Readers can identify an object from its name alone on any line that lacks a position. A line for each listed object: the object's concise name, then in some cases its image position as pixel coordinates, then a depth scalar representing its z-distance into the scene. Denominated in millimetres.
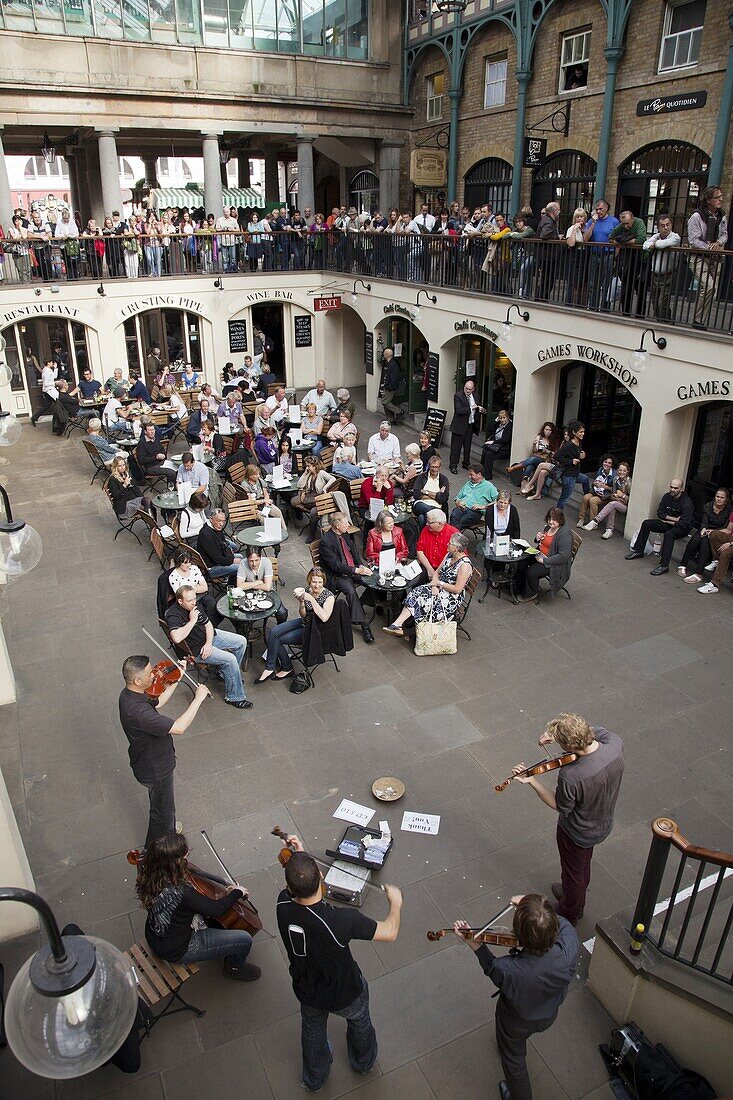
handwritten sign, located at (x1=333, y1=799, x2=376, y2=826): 6523
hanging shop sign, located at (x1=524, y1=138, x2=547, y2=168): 16562
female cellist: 4320
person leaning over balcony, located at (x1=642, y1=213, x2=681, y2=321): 10844
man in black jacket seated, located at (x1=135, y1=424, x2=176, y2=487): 13461
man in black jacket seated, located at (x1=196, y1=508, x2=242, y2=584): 9688
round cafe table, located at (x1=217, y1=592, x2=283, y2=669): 8452
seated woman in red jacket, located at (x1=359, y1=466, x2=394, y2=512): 11227
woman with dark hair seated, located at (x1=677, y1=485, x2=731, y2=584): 10641
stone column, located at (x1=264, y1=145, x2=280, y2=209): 27000
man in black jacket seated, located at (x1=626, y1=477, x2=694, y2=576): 11102
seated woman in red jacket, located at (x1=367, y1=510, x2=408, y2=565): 9328
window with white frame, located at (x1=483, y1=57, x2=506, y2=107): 18234
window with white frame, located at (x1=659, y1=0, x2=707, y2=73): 13477
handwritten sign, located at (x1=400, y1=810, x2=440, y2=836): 6434
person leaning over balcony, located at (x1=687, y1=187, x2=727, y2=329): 10250
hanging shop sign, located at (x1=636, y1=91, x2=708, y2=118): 13578
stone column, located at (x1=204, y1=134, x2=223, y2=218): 20906
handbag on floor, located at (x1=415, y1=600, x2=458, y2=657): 8922
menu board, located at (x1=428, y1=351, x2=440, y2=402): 17183
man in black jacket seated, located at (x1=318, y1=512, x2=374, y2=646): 9047
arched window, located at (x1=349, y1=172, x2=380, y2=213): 24312
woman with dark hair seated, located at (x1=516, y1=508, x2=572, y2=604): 9977
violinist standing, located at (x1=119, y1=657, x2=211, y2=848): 5555
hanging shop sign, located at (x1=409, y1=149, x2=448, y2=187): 20000
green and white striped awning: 29203
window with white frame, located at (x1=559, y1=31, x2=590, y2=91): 15797
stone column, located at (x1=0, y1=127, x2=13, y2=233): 18906
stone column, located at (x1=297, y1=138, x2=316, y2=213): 21906
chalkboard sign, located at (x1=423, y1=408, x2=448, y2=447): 16641
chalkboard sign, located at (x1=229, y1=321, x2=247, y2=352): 21453
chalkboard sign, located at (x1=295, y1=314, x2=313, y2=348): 22250
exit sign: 21189
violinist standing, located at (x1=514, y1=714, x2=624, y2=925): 4801
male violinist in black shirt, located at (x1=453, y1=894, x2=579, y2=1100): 3742
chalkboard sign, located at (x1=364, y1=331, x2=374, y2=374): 19750
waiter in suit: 15164
